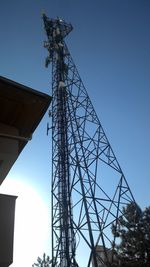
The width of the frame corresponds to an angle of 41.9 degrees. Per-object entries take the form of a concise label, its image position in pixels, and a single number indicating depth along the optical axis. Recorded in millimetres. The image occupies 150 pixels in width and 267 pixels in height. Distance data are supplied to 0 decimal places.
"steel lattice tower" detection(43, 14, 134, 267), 7435
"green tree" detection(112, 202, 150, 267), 8689
